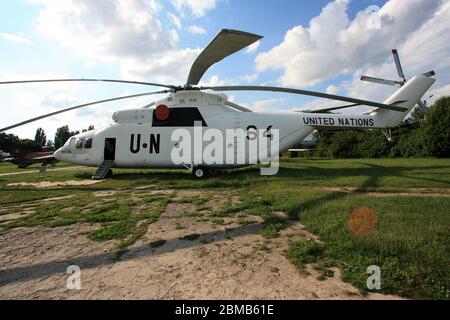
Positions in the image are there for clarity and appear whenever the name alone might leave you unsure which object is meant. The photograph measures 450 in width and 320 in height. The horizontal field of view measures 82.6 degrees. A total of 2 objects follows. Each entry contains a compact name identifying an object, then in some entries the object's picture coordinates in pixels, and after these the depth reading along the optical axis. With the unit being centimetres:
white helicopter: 1340
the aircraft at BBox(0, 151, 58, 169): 2463
